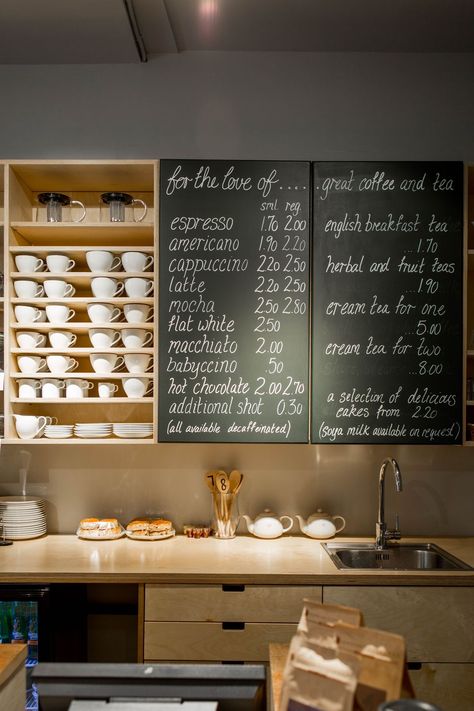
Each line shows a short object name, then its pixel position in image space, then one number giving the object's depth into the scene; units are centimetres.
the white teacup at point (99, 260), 276
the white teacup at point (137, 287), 275
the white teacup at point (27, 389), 277
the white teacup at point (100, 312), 275
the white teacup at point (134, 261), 276
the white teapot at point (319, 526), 285
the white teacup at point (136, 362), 277
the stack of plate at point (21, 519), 281
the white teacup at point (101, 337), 276
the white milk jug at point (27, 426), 274
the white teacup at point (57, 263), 277
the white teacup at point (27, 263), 277
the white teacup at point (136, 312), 276
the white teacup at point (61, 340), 279
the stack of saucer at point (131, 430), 277
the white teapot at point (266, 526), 284
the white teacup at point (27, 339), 277
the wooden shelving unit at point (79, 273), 274
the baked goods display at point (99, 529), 281
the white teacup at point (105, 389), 279
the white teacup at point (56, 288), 276
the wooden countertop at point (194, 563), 237
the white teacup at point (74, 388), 279
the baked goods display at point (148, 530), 280
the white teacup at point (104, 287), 275
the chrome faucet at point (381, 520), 276
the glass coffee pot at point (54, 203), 281
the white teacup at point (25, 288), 276
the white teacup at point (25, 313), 276
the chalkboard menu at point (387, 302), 271
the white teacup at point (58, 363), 278
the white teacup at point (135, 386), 276
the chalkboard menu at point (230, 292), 273
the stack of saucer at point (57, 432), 276
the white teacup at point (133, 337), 277
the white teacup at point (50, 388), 277
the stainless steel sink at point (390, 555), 274
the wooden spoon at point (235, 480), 289
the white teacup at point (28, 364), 277
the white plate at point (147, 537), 279
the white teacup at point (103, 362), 276
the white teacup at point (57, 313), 276
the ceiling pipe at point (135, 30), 257
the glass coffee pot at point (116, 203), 281
